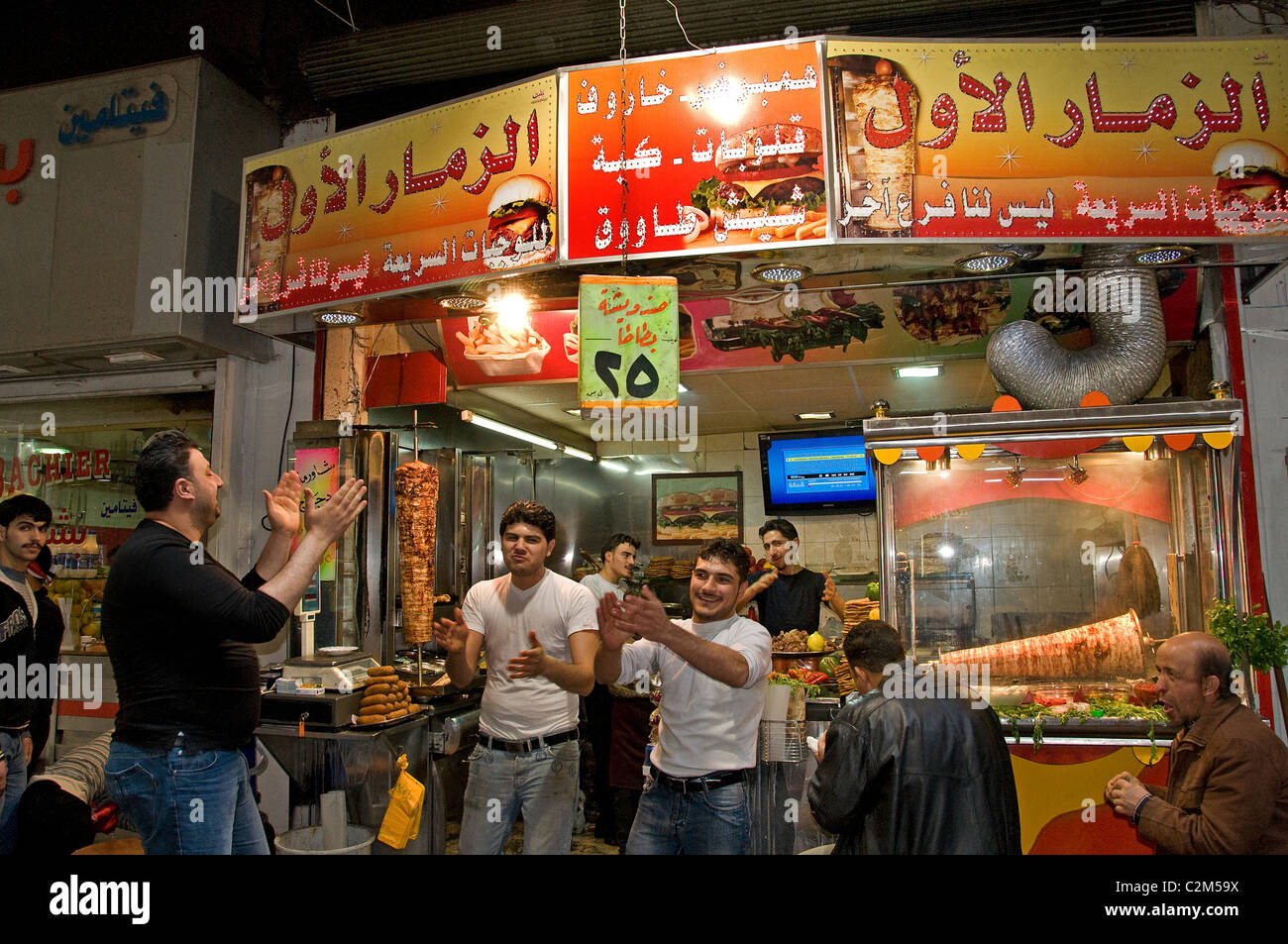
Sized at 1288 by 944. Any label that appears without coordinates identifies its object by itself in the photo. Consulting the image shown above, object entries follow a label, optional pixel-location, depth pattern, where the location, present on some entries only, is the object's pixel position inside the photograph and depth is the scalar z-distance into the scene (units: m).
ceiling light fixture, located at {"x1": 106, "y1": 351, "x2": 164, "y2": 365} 7.36
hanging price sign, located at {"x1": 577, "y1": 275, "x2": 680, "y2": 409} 4.87
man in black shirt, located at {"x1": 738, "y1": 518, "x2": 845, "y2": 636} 7.89
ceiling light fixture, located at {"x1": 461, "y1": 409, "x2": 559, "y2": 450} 8.30
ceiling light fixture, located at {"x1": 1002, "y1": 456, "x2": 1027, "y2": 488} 6.00
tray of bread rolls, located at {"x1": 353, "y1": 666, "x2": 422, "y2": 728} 5.64
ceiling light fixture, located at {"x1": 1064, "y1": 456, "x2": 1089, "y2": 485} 5.94
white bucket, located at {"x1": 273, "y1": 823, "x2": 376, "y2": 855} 5.27
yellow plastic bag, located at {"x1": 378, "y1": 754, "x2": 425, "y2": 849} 5.34
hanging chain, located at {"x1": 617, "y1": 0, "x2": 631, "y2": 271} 5.11
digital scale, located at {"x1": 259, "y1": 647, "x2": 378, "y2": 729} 5.52
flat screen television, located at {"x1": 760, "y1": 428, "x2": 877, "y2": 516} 10.02
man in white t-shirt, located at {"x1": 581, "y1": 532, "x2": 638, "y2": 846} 6.96
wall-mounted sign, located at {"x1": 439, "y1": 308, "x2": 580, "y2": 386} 6.81
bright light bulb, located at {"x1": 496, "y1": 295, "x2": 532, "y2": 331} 6.31
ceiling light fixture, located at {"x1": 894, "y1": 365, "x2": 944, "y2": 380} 7.90
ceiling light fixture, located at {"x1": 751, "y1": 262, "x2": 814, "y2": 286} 5.37
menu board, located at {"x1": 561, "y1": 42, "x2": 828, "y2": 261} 4.96
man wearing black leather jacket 3.20
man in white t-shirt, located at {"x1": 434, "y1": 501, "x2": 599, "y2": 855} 4.49
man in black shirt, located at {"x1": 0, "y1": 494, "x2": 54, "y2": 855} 4.48
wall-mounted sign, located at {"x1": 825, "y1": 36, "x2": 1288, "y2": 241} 4.89
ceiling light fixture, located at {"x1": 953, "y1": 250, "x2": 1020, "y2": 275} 5.16
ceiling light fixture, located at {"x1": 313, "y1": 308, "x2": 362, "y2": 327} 6.12
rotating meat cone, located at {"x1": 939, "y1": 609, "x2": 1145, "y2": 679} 5.55
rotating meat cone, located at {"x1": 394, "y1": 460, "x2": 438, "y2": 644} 7.03
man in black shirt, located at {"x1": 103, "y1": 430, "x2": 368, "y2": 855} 3.29
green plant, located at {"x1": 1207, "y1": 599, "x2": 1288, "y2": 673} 4.87
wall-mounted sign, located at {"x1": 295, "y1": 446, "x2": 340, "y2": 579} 6.82
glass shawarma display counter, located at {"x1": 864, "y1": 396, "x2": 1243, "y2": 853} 5.01
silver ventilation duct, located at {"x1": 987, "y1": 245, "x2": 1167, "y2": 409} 5.39
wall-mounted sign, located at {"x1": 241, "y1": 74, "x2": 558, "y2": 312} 5.28
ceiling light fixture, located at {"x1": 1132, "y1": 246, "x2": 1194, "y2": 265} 5.14
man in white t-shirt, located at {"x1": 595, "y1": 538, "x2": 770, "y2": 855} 3.82
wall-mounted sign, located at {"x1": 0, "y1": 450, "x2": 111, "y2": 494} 8.20
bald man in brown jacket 3.21
